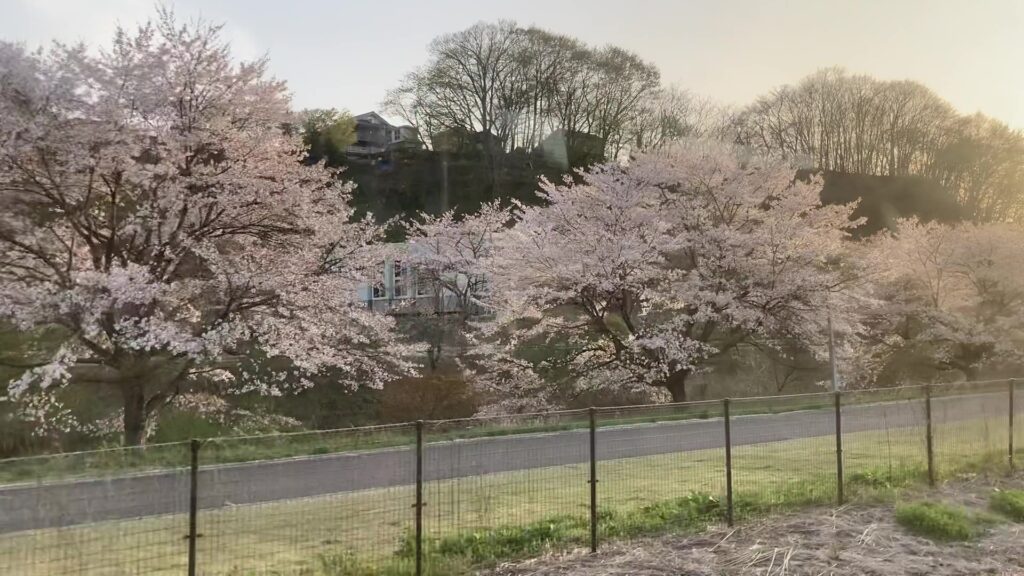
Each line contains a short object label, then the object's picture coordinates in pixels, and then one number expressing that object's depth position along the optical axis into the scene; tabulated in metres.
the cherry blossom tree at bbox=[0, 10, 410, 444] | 15.38
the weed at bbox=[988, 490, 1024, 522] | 8.38
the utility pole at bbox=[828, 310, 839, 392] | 28.78
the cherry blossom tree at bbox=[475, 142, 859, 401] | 24.95
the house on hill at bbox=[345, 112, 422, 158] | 67.25
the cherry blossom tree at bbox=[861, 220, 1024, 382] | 34.06
